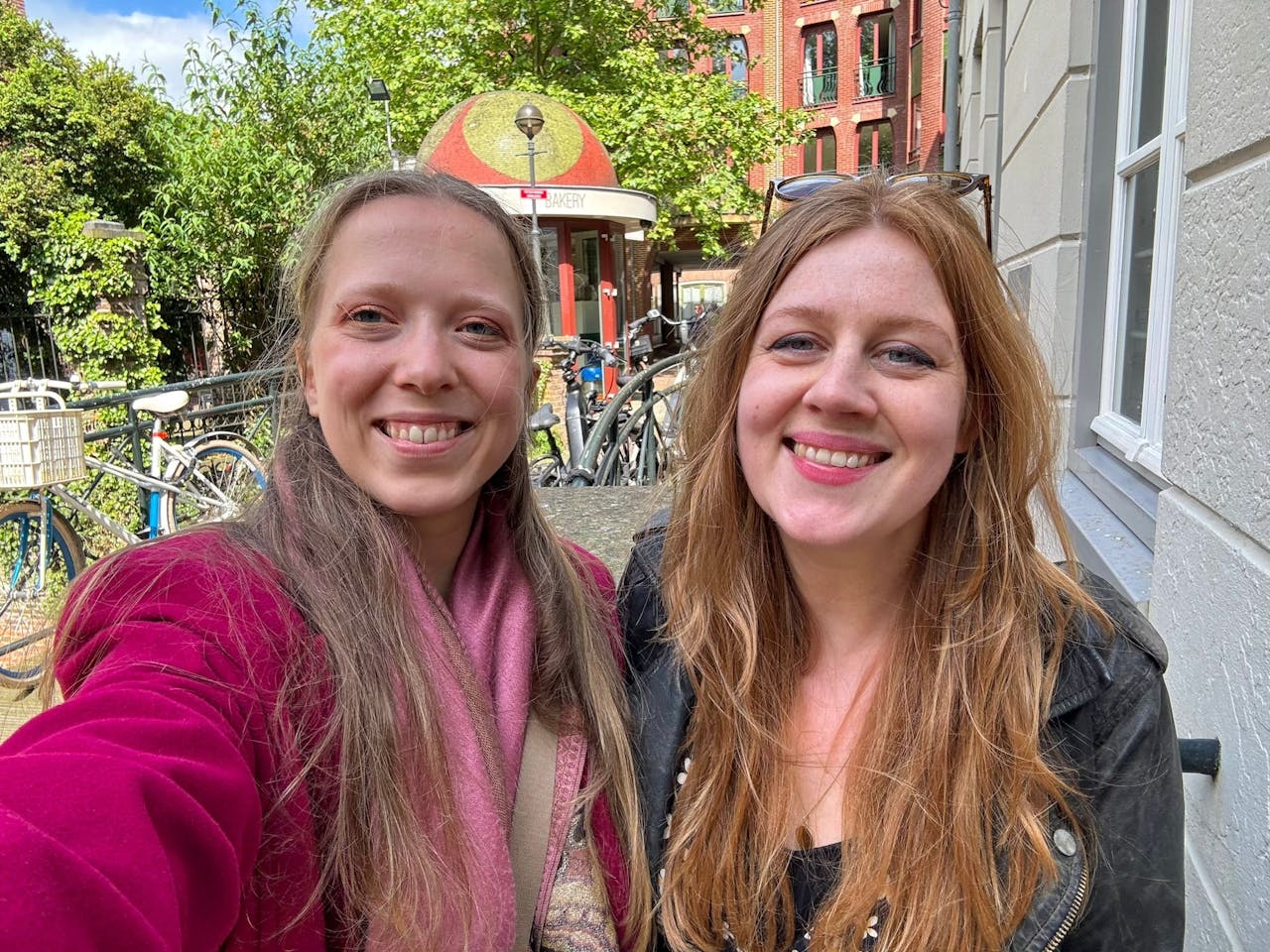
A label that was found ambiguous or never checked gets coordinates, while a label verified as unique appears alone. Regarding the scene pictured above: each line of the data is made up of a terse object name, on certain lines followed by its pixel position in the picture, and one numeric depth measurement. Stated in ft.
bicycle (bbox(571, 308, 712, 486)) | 18.47
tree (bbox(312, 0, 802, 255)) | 53.42
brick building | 87.25
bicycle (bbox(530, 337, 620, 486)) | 19.69
